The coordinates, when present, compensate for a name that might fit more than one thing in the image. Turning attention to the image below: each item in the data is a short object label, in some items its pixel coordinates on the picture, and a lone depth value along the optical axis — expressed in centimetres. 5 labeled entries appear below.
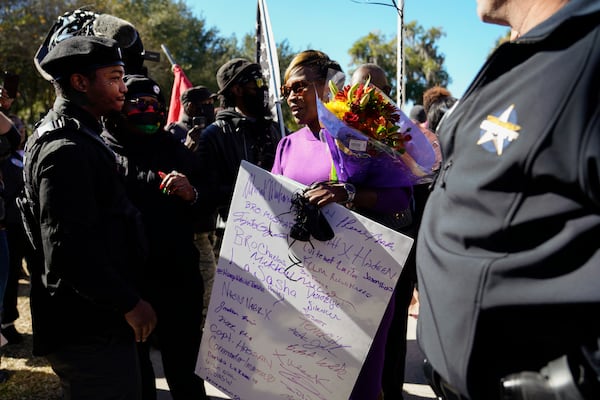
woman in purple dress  223
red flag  598
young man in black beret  182
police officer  100
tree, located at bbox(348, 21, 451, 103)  5516
